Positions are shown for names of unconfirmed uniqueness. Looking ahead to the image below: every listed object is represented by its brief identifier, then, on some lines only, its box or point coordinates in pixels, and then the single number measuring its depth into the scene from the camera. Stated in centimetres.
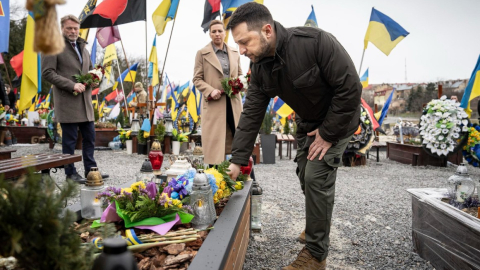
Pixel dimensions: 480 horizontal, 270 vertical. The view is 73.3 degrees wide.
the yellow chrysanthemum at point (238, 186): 229
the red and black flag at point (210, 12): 637
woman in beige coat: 378
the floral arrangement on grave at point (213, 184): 182
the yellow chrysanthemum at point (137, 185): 171
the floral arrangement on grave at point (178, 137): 827
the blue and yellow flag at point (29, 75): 395
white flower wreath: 676
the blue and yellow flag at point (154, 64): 998
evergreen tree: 66
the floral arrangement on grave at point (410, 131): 1128
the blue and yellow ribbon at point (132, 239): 141
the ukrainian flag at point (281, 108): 763
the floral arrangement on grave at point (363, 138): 707
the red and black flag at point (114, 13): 569
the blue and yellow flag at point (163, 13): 641
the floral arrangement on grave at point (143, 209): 156
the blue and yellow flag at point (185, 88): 1613
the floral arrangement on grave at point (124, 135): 846
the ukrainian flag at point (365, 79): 1023
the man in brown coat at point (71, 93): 382
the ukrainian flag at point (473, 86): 583
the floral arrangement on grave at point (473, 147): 642
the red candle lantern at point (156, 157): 242
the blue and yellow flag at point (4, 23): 383
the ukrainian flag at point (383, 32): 682
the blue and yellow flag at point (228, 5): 646
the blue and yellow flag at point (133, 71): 1088
